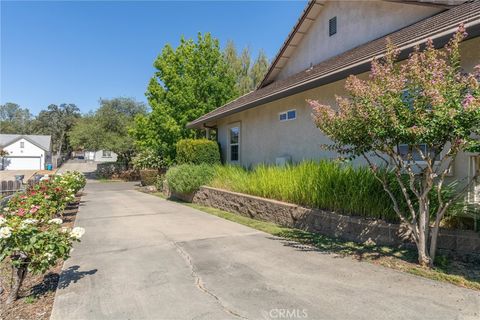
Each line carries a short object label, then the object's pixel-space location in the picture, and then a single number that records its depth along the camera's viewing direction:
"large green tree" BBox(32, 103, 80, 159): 73.36
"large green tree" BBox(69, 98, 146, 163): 32.91
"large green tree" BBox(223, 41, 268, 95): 28.28
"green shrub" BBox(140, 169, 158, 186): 23.47
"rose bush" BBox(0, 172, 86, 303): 3.49
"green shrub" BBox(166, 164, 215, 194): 12.27
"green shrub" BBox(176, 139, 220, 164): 13.65
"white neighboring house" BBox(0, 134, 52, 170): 48.19
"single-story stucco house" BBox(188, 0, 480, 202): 5.61
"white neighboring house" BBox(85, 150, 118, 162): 63.20
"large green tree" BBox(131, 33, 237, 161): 19.80
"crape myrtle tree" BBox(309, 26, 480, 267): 3.82
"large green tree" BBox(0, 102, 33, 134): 79.88
